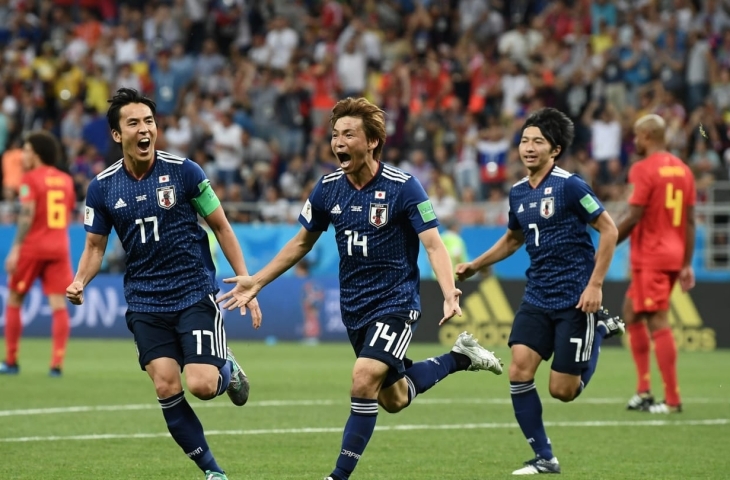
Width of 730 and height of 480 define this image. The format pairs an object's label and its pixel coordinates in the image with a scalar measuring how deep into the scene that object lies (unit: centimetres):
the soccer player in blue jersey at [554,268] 1756
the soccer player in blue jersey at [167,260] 1514
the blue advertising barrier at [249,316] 4312
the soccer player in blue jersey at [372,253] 1509
